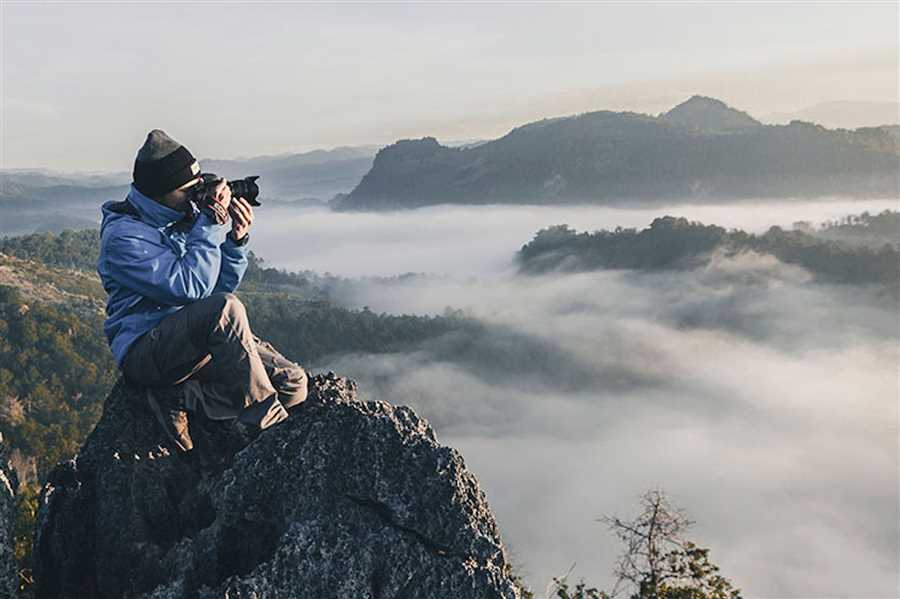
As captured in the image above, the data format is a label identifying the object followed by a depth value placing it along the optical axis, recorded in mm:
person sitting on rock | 5992
